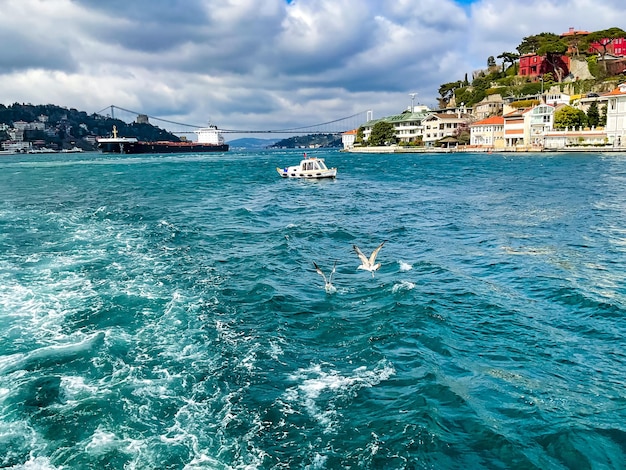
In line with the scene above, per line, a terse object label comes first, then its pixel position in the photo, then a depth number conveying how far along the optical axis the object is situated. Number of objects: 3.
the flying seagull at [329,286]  13.45
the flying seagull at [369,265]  13.86
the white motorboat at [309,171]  51.78
